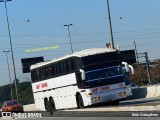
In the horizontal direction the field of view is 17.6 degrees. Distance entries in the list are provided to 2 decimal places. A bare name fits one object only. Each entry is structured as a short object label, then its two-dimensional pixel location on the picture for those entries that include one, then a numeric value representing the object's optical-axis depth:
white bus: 28.53
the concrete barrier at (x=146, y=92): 42.31
